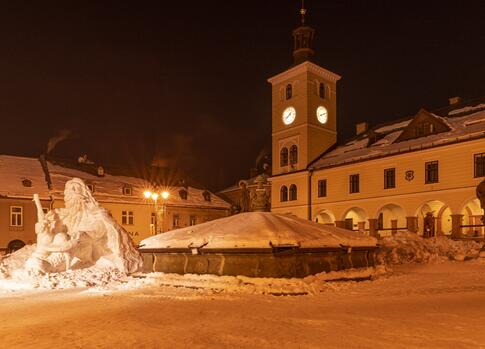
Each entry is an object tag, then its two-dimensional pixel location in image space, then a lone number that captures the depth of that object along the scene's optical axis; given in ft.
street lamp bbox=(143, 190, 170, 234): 76.99
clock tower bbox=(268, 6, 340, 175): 140.15
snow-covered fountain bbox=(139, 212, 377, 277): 41.24
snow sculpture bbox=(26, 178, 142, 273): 52.39
